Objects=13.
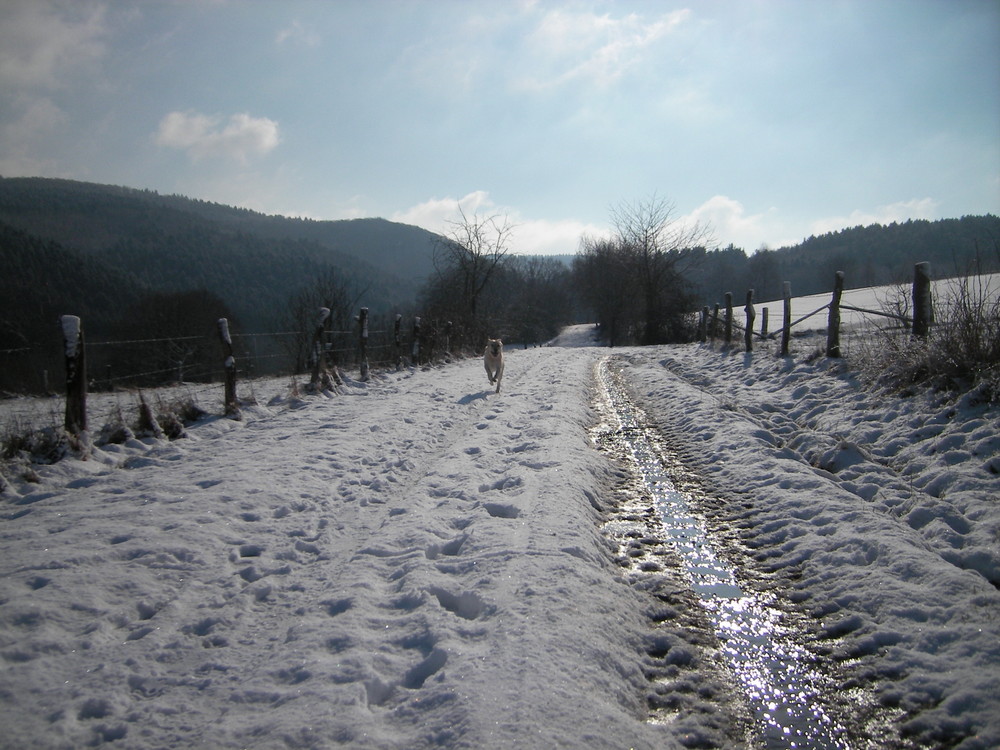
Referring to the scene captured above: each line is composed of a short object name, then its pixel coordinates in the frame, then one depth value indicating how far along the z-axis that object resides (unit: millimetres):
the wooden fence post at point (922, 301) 7789
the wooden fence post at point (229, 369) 8469
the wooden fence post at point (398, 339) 15984
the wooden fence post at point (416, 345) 16925
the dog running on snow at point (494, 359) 11734
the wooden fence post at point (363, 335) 12881
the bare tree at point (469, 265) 32125
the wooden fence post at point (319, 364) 10766
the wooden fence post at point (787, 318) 11961
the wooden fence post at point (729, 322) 17564
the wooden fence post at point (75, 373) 6156
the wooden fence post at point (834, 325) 9836
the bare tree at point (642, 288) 39188
